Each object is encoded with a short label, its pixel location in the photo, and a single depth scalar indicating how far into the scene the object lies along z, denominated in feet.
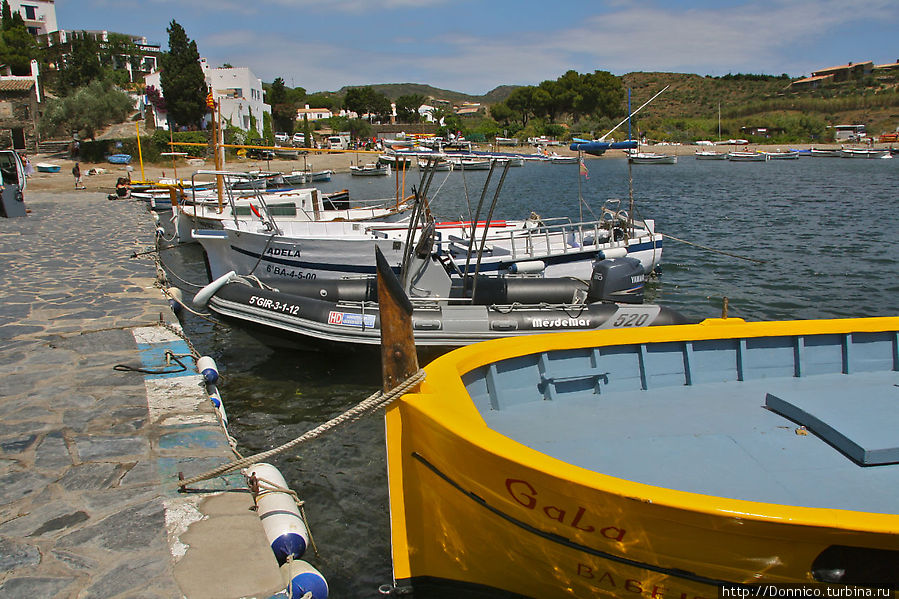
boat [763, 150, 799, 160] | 260.42
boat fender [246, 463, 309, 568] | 14.07
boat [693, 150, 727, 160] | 271.69
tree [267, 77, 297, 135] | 249.55
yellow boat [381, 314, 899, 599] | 9.80
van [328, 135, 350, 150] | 239.71
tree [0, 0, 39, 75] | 183.11
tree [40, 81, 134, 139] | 163.43
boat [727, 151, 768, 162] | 254.47
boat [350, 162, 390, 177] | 180.75
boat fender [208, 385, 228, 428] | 20.51
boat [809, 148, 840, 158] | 267.80
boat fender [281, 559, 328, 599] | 12.62
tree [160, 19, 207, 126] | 180.14
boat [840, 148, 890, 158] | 254.06
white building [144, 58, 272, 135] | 199.21
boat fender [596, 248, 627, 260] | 43.60
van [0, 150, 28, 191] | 59.82
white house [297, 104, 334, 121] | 401.35
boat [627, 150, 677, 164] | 239.71
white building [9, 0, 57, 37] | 261.44
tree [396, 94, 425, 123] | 373.81
